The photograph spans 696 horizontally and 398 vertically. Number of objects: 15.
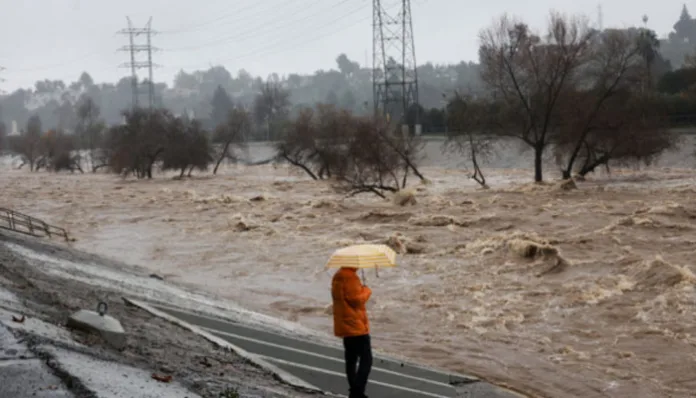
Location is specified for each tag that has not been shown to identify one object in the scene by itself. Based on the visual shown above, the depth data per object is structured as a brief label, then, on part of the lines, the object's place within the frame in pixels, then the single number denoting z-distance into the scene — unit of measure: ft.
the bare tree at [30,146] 474.90
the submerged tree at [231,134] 310.24
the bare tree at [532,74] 172.04
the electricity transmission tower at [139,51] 386.61
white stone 36.01
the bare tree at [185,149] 281.95
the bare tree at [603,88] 170.09
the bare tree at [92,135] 388.21
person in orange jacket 31.71
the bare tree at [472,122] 185.06
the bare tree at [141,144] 284.41
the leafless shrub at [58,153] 403.54
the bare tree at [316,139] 229.25
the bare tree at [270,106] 513.04
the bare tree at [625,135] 172.65
